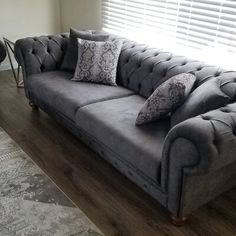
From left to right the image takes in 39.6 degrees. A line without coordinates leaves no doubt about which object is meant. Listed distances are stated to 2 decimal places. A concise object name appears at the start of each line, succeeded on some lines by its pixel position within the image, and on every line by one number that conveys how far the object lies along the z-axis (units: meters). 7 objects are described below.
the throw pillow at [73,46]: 3.20
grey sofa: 1.69
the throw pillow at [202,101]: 1.93
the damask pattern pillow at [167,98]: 2.06
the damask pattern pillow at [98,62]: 2.94
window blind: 2.53
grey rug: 1.92
